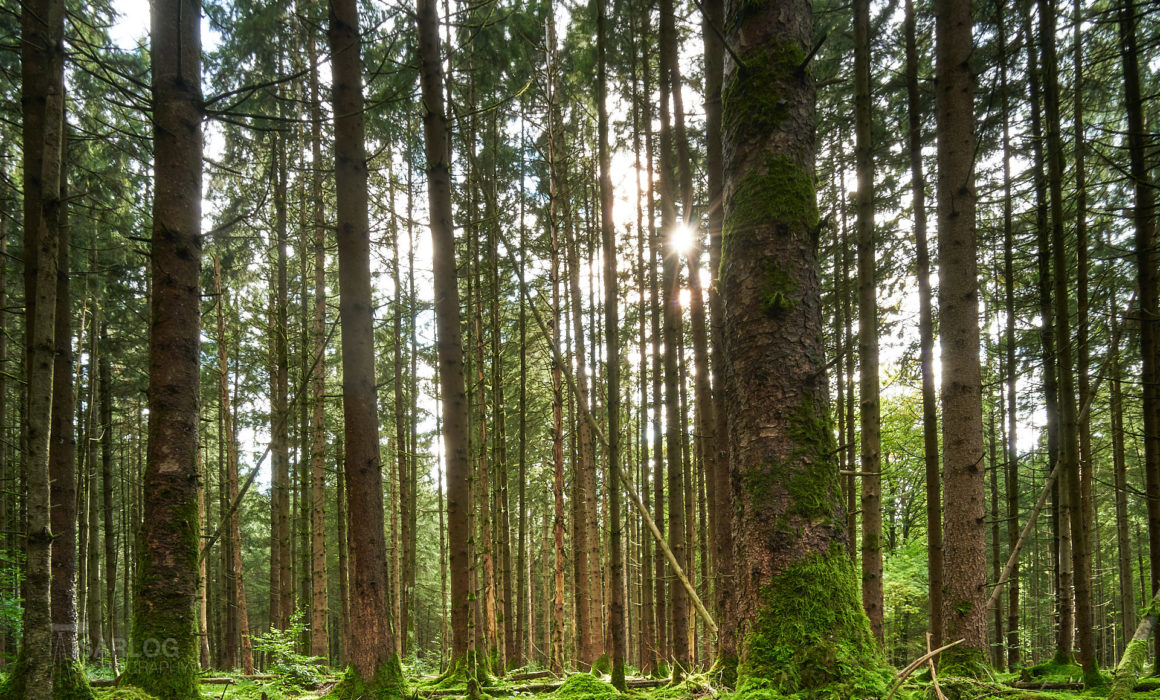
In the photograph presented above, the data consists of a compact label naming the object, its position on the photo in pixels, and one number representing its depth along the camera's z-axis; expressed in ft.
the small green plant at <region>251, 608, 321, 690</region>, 23.17
